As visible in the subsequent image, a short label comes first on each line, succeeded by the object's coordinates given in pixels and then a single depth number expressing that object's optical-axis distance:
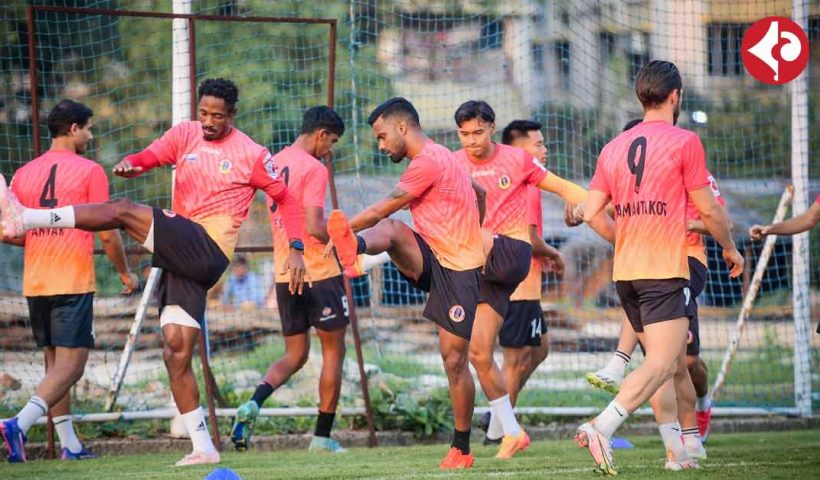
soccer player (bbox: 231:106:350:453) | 19.19
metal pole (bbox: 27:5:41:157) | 18.91
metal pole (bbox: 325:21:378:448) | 20.16
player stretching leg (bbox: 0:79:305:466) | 15.82
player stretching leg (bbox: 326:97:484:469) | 15.14
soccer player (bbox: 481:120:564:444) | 19.41
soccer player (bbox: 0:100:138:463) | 17.94
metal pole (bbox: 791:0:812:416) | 23.14
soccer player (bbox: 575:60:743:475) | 13.04
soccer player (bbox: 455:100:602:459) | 16.41
